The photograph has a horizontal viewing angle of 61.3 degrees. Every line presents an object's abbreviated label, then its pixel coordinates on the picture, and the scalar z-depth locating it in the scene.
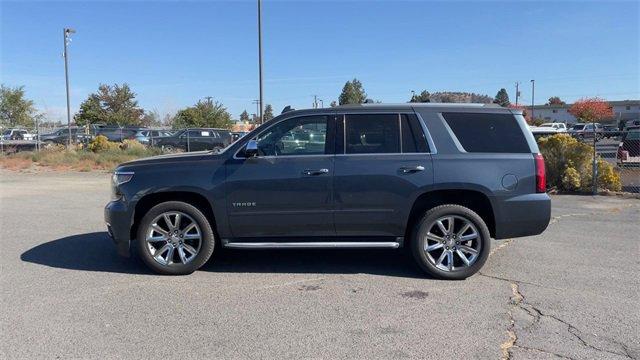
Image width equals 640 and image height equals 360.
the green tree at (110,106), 55.19
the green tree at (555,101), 117.07
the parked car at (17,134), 39.09
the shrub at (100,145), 26.34
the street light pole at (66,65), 28.67
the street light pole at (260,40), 21.00
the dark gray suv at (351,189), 5.67
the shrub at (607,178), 12.45
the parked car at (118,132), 34.50
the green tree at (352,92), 58.39
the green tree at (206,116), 52.50
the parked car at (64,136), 32.97
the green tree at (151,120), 59.64
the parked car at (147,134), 33.66
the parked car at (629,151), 16.17
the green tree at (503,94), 100.81
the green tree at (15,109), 40.47
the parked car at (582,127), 54.01
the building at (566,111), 100.44
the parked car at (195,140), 30.61
